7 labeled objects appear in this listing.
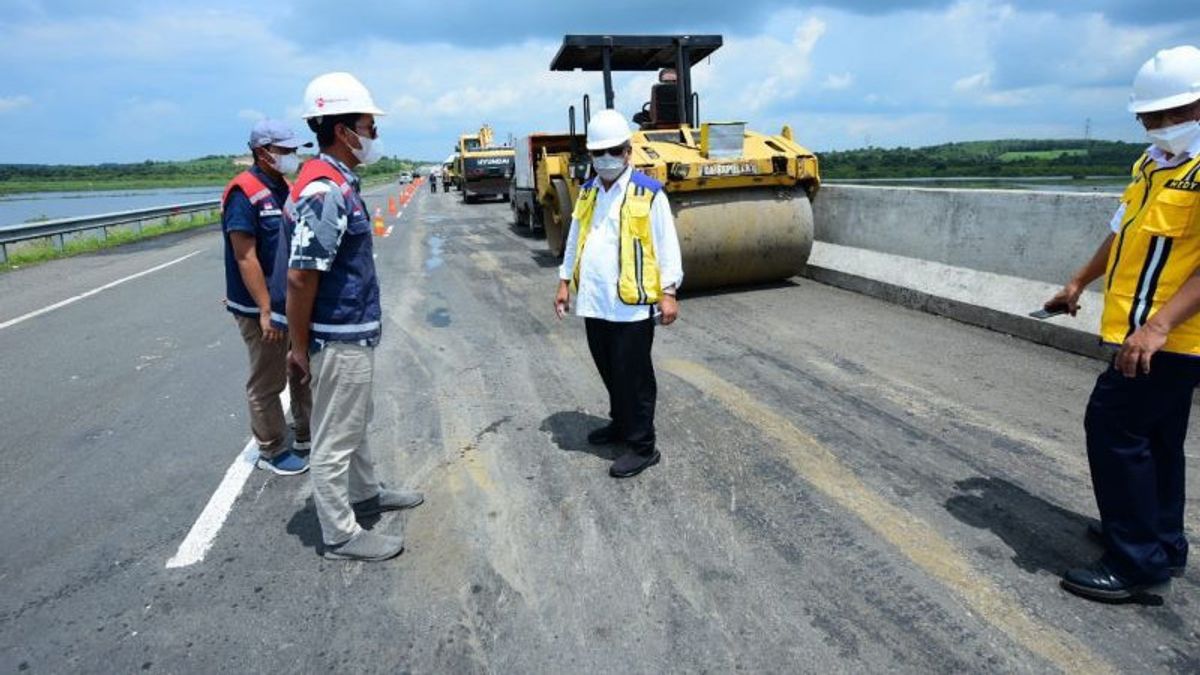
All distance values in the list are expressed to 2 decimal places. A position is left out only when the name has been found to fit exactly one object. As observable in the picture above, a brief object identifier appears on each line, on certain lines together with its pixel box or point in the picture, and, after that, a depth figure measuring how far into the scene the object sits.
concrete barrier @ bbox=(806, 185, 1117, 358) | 5.82
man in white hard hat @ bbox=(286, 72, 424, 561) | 2.79
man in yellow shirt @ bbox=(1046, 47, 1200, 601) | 2.47
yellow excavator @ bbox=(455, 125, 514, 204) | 29.14
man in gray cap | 3.73
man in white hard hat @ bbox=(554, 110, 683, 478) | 3.81
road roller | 7.85
